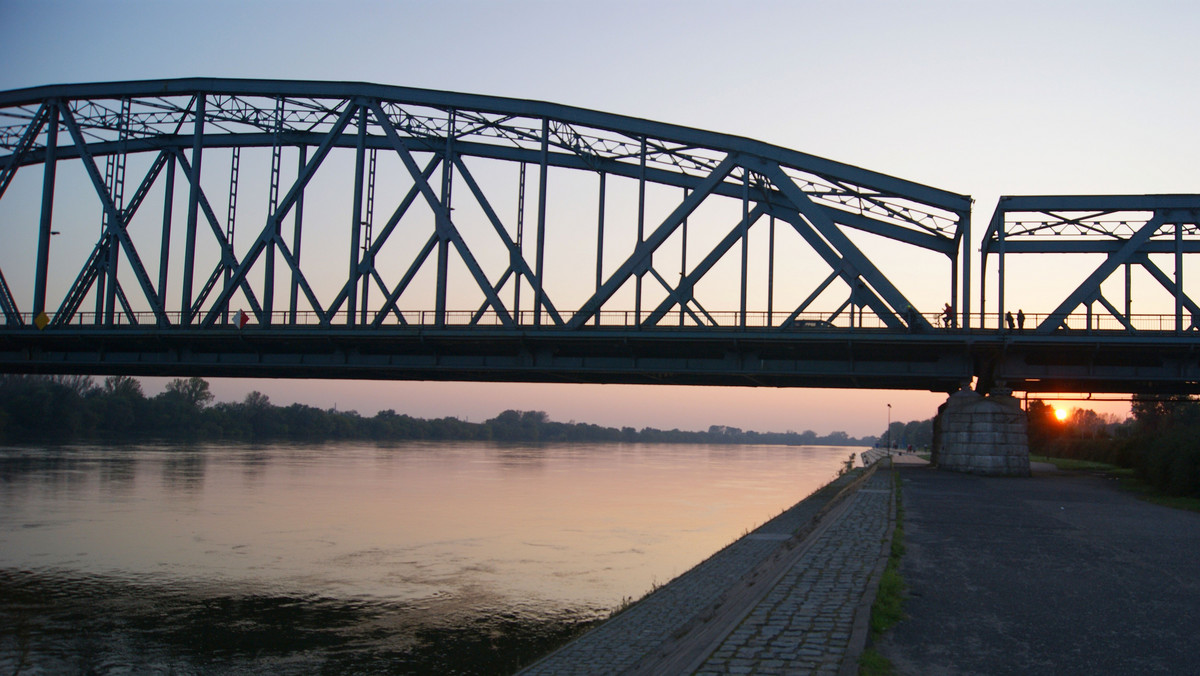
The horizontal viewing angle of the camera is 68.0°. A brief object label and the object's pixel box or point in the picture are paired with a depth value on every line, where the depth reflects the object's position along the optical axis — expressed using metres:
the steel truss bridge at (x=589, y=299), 37.06
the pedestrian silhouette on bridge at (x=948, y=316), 38.35
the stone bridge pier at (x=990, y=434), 36.41
